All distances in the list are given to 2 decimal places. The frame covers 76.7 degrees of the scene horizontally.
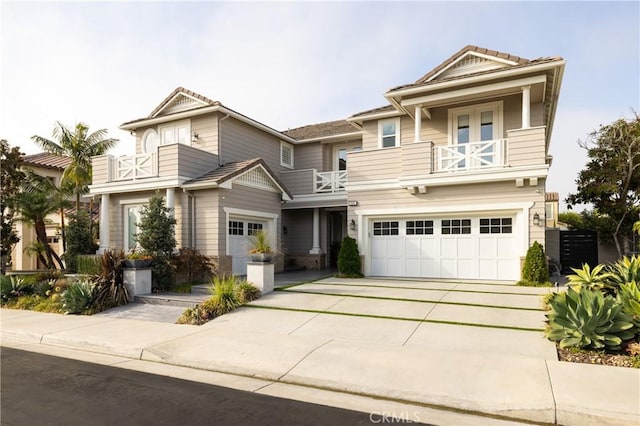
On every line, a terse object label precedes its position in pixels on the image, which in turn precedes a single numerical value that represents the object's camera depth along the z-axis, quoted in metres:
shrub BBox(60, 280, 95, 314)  10.60
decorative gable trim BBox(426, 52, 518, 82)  13.76
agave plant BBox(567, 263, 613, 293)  7.94
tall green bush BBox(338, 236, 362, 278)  14.46
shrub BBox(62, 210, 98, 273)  14.60
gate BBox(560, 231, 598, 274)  15.34
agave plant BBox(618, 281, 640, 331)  6.29
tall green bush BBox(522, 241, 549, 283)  11.77
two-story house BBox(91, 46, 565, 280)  12.62
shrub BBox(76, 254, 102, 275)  12.87
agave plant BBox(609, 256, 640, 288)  7.65
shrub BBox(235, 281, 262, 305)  10.39
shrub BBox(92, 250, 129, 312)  10.93
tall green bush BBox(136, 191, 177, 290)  12.42
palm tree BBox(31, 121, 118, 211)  18.41
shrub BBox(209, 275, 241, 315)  9.64
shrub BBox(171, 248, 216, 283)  13.20
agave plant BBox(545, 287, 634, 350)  6.27
